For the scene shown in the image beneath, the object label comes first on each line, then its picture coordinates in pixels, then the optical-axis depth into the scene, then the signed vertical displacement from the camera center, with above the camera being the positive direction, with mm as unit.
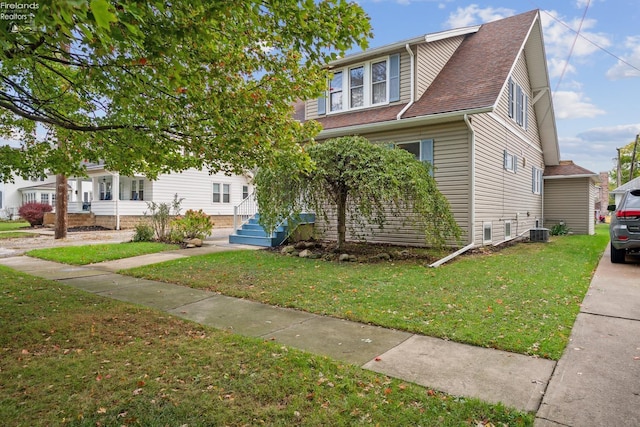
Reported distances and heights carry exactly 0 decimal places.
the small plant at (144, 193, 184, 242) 13875 -435
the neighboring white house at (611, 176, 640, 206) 26094 +2088
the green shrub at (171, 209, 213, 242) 13320 -593
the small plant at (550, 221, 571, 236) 17578 -675
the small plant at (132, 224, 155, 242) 13508 -898
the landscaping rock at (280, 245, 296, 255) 10672 -1094
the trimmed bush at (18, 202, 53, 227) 23094 -262
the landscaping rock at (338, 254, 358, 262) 9398 -1147
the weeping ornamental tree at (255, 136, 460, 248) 8398 +622
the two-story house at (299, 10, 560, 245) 10500 +3231
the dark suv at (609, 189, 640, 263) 8266 -192
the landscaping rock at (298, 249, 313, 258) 10021 -1126
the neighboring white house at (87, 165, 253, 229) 21531 +1051
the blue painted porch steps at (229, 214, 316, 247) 12211 -790
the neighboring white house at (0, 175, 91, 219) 32438 +1244
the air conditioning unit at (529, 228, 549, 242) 14102 -766
